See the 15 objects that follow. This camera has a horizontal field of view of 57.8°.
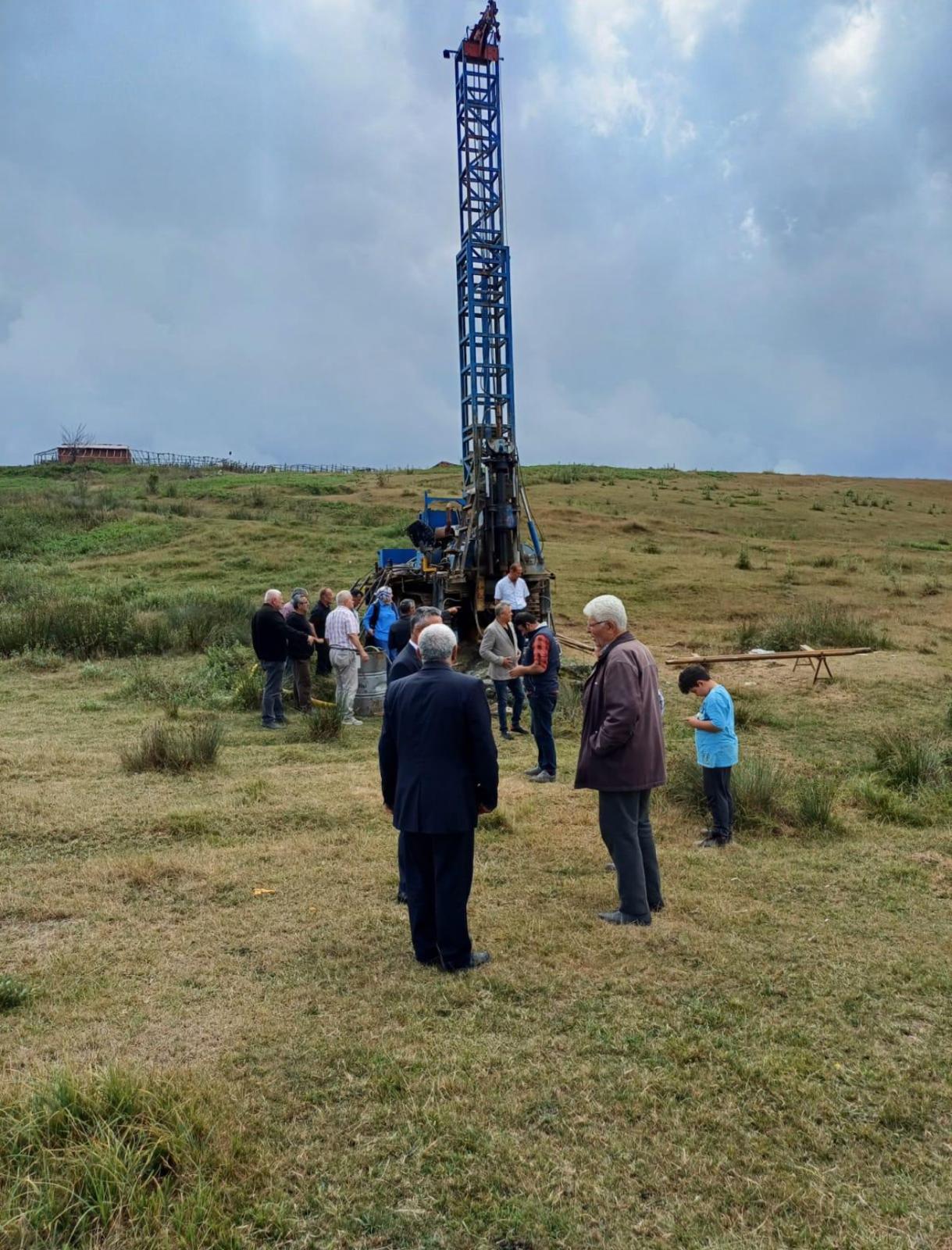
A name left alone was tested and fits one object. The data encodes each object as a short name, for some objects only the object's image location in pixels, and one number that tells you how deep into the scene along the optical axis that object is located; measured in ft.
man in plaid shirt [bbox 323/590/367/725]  35.73
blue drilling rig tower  48.47
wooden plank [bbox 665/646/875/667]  38.42
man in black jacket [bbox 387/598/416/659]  32.55
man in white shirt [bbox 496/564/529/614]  41.84
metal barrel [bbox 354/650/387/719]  37.60
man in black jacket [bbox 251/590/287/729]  34.24
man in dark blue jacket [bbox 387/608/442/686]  20.07
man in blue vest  27.07
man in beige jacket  32.53
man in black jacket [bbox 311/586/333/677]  39.70
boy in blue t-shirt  20.22
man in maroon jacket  15.46
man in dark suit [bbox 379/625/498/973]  13.87
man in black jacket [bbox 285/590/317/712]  35.88
